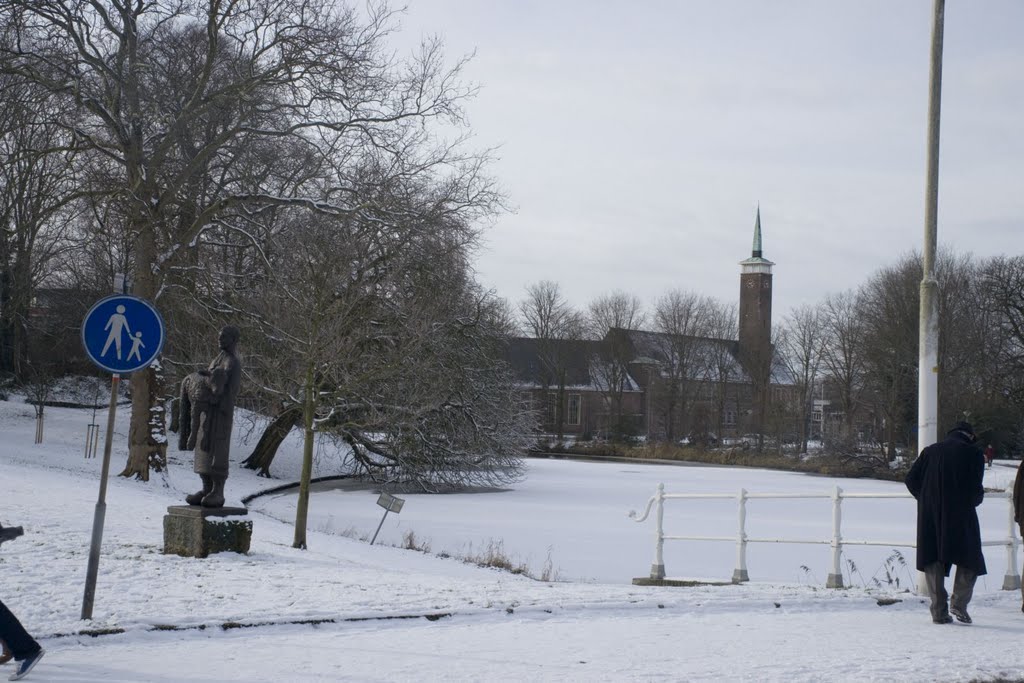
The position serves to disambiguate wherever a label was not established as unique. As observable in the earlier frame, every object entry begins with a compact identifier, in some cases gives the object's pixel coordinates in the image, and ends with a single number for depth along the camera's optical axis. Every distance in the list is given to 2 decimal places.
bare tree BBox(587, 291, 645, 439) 79.56
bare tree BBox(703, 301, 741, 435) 79.04
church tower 106.54
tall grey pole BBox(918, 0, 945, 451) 11.06
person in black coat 9.05
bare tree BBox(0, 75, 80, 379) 21.50
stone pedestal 10.87
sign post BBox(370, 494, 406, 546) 15.61
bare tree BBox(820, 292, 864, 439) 54.69
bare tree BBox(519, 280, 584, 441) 78.88
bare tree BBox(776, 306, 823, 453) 71.19
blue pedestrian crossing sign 7.69
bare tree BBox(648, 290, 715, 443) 77.88
